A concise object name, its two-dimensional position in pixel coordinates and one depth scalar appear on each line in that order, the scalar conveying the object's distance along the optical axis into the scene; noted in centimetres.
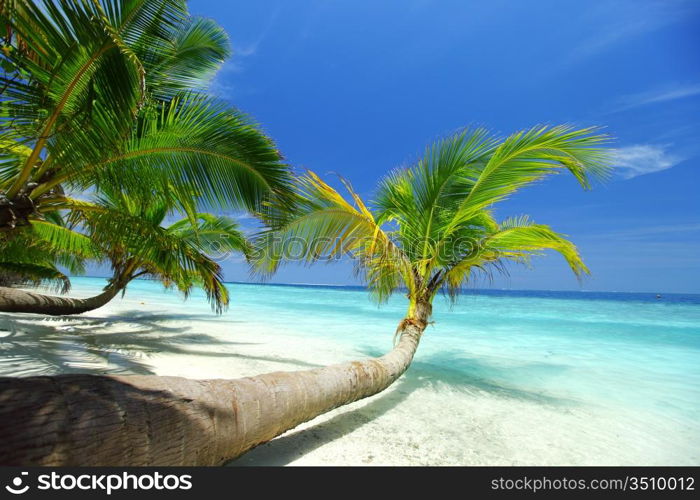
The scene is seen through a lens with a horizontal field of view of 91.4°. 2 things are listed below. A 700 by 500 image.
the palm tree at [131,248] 408
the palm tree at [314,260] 117
